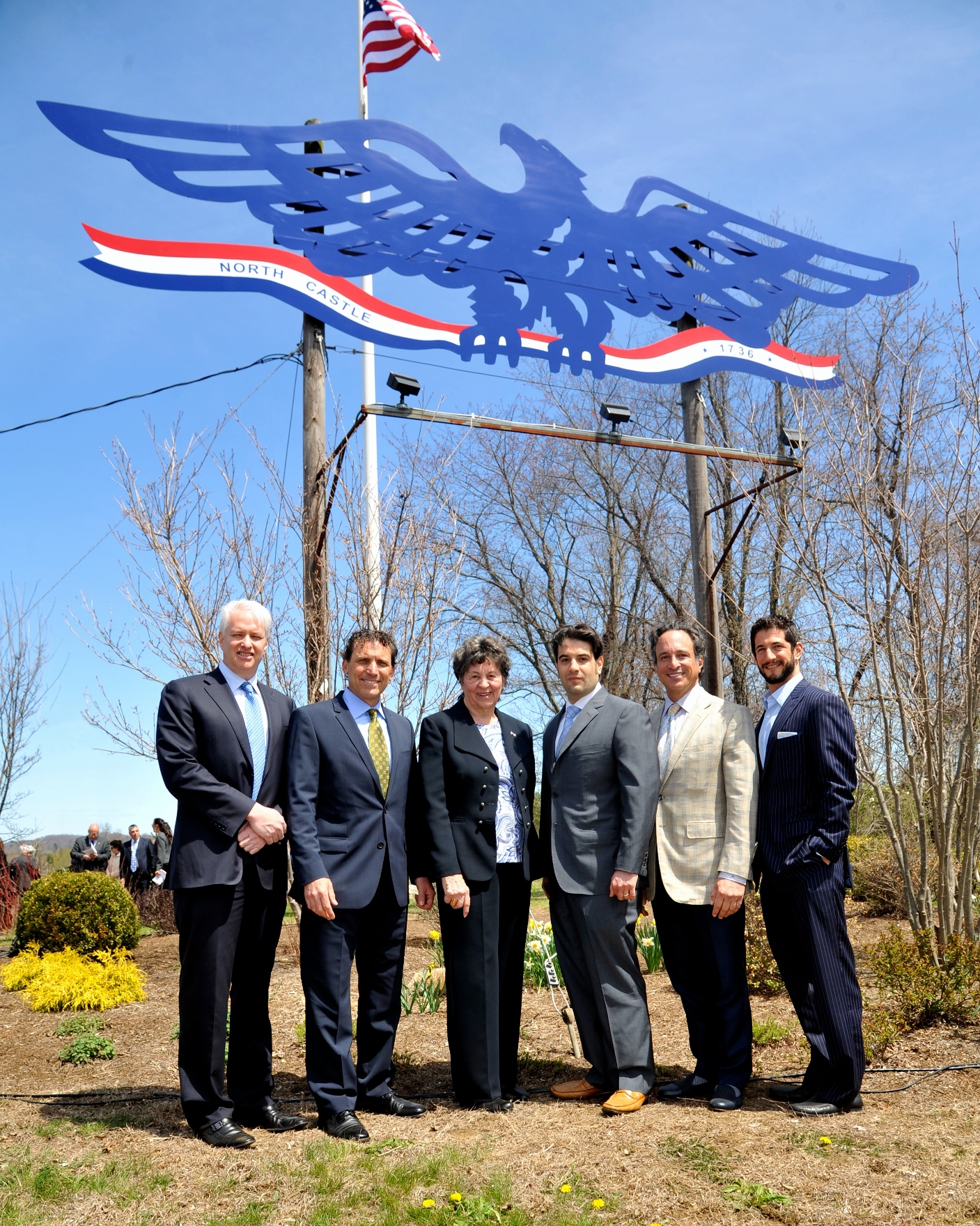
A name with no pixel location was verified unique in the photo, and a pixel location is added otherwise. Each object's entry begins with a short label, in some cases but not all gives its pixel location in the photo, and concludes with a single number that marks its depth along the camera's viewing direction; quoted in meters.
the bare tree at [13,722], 17.17
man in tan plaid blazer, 4.03
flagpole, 7.48
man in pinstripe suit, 3.87
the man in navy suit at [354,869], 3.81
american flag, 9.45
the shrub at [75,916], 7.96
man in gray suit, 3.98
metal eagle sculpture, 7.88
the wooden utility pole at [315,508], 7.24
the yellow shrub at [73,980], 6.65
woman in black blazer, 3.99
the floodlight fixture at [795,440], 6.93
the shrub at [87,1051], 5.23
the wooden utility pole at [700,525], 10.20
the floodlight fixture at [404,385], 7.79
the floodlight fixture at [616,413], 9.27
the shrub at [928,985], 4.96
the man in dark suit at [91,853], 13.22
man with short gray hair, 3.66
